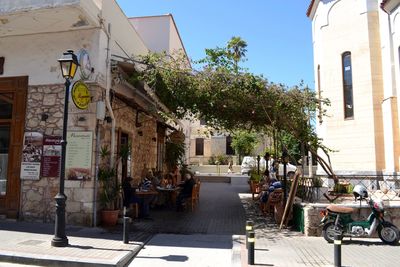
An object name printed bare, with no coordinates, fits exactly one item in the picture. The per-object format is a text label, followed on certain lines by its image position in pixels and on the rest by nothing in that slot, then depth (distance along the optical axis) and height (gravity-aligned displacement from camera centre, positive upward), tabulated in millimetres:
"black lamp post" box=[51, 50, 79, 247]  6875 -74
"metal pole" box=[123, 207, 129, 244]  7289 -1352
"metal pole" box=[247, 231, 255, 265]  6066 -1364
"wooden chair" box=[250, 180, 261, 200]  15573 -854
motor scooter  7844 -1259
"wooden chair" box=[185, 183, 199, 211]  12115 -1104
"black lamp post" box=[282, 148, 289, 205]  10188 +143
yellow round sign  8500 +1743
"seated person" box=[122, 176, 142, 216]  9938 -718
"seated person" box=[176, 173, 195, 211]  11952 -856
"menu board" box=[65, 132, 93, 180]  9000 +275
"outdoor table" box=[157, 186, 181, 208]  12508 -1017
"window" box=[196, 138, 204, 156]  44344 +2546
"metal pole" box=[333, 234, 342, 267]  5715 -1334
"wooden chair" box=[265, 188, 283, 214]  10297 -874
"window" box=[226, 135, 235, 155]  43931 +2309
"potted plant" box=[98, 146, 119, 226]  9195 -636
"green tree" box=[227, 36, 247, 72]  34500 +12141
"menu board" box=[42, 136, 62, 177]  9172 +250
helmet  8438 -558
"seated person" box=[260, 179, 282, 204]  10836 -706
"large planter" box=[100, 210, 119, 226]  9180 -1281
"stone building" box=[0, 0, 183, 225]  8953 +1658
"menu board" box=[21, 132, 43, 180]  9281 +277
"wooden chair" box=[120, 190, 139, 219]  10242 -1174
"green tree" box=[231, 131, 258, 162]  34094 +2443
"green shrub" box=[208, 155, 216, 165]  41181 +879
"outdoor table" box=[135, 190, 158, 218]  10469 -971
